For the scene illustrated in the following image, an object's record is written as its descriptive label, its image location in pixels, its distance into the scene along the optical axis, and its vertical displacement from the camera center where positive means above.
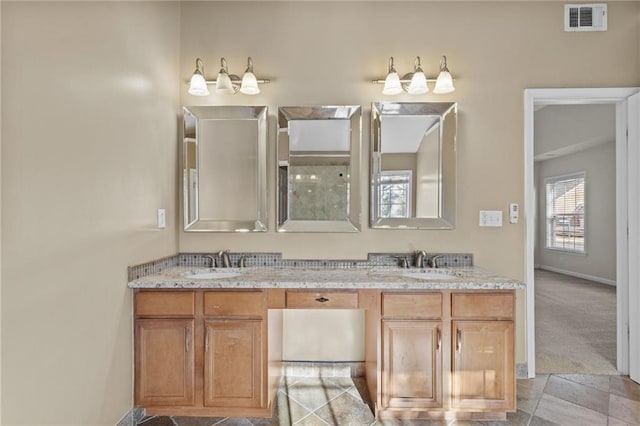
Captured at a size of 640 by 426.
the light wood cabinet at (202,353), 1.89 -0.79
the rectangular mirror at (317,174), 2.47 +0.31
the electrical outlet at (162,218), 2.21 -0.02
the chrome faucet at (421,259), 2.38 -0.32
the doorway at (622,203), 2.38 +0.09
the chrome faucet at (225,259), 2.42 -0.32
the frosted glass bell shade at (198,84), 2.34 +0.94
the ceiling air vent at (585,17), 2.43 +1.48
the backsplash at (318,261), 2.45 -0.34
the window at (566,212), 6.36 +0.08
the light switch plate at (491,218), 2.45 -0.02
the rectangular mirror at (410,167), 2.45 +0.36
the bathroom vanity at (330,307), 1.88 -0.73
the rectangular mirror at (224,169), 2.48 +0.35
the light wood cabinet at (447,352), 1.88 -0.78
